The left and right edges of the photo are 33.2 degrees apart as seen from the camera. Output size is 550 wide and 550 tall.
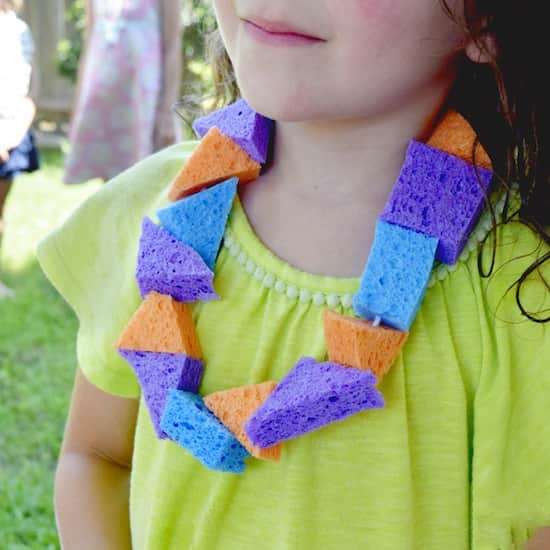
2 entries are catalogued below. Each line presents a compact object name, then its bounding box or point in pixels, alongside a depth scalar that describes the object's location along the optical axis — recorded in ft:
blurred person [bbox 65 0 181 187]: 14.62
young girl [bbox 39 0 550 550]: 3.15
